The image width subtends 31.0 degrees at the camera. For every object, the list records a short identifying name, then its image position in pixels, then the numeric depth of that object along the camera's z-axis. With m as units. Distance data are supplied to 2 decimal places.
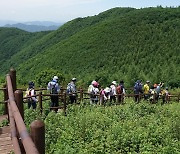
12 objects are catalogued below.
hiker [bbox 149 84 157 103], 15.21
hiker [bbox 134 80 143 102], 14.84
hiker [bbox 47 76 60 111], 10.49
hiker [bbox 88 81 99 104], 12.20
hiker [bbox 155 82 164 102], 15.45
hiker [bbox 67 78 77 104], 11.38
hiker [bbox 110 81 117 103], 13.17
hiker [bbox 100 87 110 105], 12.09
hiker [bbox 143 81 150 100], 15.30
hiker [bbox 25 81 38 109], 10.05
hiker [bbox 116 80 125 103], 13.29
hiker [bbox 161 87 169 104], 16.38
